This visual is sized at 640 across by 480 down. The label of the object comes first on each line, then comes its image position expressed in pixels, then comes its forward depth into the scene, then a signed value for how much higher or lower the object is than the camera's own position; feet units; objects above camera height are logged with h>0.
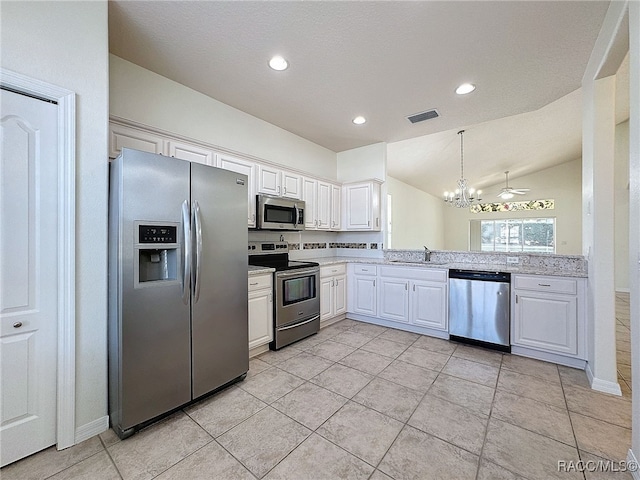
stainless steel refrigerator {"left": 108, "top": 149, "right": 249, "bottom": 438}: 5.45 -1.02
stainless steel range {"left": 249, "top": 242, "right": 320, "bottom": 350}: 9.66 -2.06
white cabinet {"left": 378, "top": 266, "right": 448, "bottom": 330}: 10.85 -2.43
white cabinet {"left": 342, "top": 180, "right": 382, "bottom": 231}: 13.71 +1.79
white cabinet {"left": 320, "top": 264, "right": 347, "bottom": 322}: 11.88 -2.41
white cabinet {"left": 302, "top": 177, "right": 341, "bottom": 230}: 12.75 +1.81
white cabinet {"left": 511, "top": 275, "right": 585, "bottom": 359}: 8.25 -2.44
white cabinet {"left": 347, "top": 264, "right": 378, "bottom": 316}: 12.61 -2.42
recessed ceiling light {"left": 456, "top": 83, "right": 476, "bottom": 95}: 8.83 +5.13
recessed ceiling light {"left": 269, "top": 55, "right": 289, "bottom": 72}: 7.51 +5.11
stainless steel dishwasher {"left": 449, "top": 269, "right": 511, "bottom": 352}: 9.48 -2.55
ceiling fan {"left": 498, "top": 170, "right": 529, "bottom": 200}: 23.47 +4.21
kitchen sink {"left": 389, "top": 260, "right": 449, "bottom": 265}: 11.95 -1.06
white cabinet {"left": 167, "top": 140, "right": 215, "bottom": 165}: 8.18 +2.82
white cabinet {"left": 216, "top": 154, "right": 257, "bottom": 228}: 9.45 +2.57
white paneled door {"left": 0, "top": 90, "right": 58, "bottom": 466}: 4.71 -0.63
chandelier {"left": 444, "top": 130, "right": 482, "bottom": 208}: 19.54 +3.25
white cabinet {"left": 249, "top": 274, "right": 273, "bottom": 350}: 8.86 -2.44
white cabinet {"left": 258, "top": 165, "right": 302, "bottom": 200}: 10.57 +2.43
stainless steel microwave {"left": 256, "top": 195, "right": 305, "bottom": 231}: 10.23 +1.09
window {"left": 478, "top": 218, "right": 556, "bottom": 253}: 29.07 +0.61
